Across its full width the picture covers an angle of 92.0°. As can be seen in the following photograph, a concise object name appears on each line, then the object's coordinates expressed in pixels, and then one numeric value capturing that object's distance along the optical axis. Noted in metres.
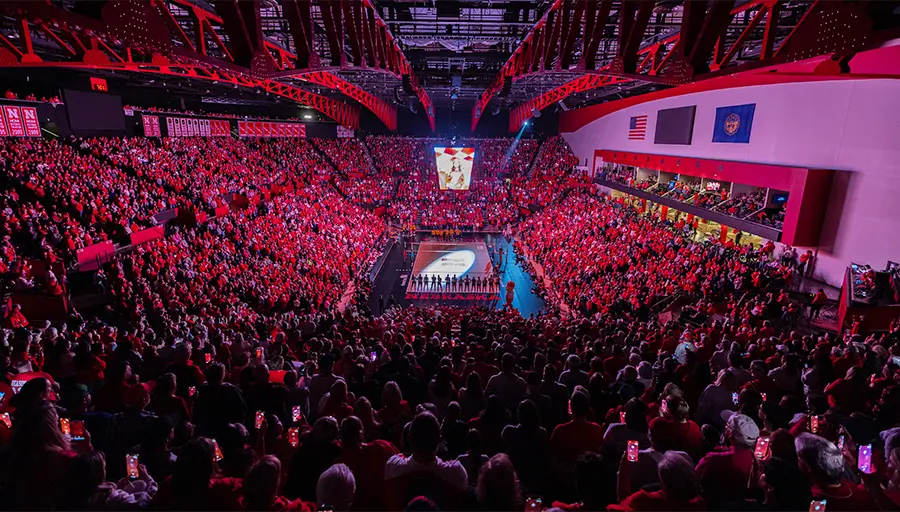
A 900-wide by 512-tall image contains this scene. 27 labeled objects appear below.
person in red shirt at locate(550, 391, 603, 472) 3.67
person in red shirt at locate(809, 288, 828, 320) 11.64
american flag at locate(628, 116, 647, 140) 25.84
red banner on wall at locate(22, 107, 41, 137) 17.31
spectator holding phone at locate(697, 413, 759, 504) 3.09
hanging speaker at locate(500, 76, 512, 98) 16.46
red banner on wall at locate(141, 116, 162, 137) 24.45
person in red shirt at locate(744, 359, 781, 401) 5.12
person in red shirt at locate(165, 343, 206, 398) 5.17
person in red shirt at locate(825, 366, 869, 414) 4.63
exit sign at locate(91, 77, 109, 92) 20.44
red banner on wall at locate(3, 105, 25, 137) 16.40
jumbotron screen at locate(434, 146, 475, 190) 35.31
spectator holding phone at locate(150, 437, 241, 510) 2.50
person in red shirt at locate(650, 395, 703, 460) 3.43
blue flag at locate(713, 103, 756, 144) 16.97
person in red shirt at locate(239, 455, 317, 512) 2.48
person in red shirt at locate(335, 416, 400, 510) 2.98
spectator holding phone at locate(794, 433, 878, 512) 2.60
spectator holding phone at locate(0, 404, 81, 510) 2.65
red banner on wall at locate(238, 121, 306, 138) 32.91
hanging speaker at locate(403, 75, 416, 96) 16.31
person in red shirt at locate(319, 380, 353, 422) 4.12
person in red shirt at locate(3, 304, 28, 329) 9.43
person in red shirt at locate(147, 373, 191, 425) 4.37
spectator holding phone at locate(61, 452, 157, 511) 2.59
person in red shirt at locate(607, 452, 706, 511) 2.45
